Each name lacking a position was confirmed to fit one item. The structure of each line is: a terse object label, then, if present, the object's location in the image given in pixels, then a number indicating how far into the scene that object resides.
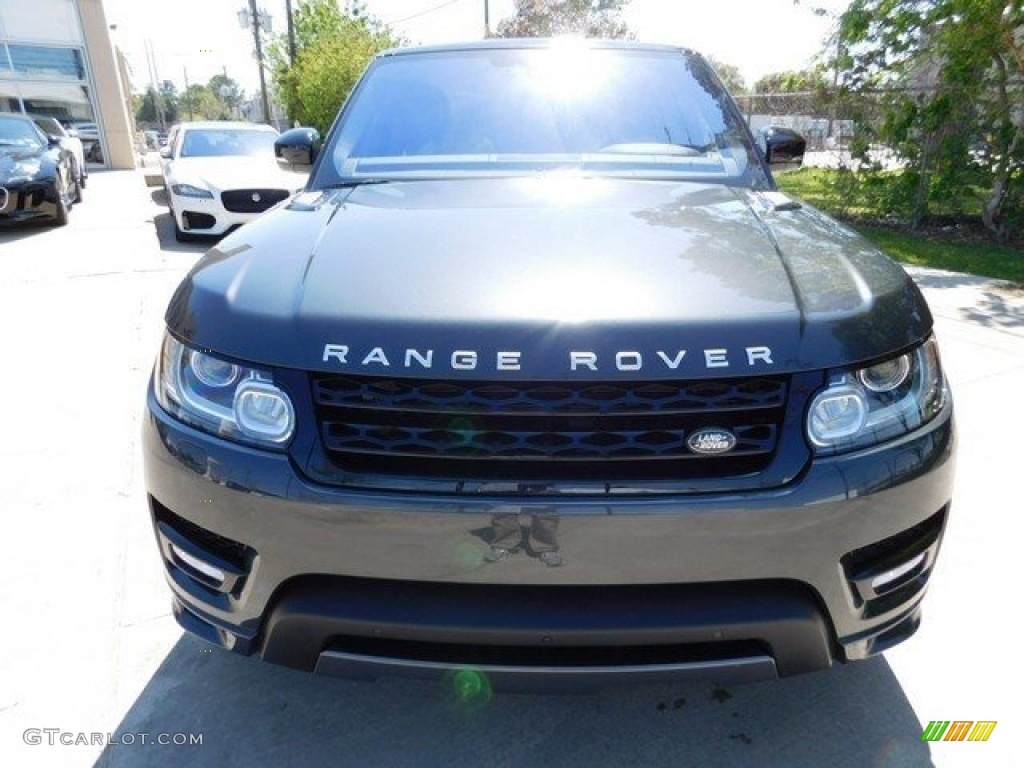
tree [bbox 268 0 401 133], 19.34
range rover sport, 1.46
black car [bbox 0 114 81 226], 9.27
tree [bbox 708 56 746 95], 56.15
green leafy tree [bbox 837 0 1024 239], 8.52
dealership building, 20.59
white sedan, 8.84
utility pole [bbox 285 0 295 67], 25.52
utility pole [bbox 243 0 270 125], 30.61
